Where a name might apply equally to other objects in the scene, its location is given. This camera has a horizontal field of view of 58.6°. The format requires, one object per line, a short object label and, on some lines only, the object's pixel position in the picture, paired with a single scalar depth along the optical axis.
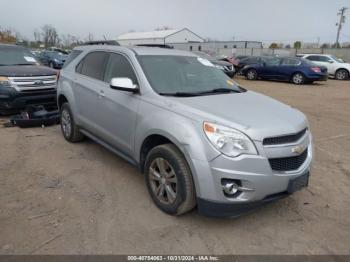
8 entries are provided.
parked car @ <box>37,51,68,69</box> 22.11
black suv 6.83
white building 68.63
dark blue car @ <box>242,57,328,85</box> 16.89
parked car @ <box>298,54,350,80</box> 20.52
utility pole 52.91
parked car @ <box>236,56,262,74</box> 19.85
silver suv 2.81
